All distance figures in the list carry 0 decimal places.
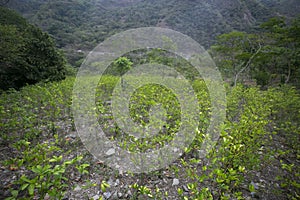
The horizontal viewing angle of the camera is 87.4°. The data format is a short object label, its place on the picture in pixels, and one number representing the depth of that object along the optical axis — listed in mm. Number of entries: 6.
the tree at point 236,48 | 13003
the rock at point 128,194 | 2363
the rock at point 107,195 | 2338
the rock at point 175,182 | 2584
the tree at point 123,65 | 10578
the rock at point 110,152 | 3229
